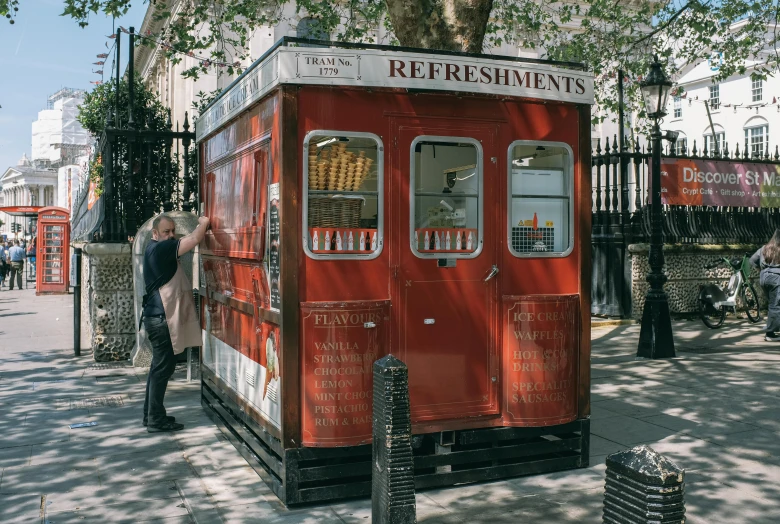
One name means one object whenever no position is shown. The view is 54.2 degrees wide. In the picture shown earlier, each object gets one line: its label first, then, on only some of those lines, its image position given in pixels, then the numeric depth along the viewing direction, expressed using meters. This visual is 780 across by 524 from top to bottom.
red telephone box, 24.73
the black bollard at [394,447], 4.20
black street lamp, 11.12
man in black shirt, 6.97
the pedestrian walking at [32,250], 32.20
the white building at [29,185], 111.50
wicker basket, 5.18
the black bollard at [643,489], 2.75
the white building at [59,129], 87.62
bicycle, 14.49
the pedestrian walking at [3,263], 30.08
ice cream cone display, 5.19
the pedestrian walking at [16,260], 27.62
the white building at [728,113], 42.12
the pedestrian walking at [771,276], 12.11
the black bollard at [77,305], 11.05
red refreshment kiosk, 5.07
